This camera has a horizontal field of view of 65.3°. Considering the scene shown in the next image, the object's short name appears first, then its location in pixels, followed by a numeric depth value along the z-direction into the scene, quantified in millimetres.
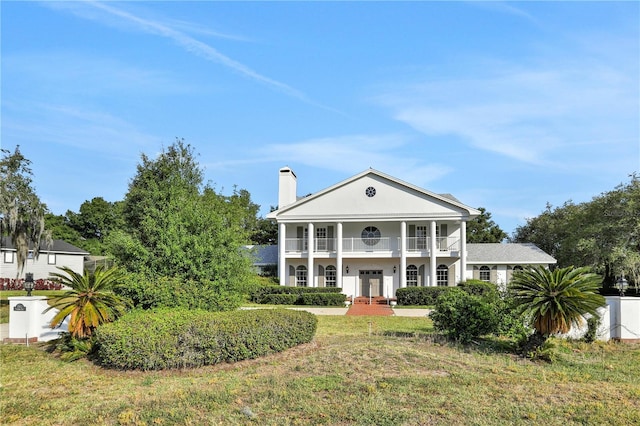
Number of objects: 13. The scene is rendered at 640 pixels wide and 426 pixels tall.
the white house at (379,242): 31250
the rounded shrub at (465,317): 10984
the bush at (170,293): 11477
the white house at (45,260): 37188
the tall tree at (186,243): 11875
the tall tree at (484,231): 47938
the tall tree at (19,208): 20559
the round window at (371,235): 32656
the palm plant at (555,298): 9594
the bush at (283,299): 26953
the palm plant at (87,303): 10352
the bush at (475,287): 26766
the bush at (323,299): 26562
